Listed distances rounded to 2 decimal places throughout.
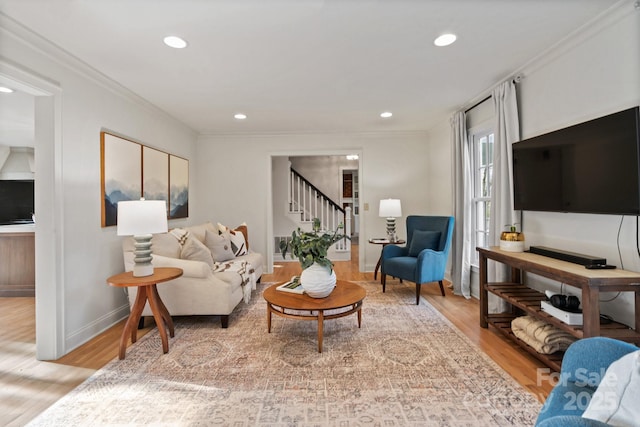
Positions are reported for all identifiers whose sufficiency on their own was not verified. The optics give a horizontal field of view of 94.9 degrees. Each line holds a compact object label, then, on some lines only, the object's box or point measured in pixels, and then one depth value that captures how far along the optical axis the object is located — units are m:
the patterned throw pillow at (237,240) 4.11
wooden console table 1.72
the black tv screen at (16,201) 4.86
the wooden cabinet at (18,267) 3.83
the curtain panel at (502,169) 2.86
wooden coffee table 2.32
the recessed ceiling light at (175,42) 2.15
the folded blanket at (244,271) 3.25
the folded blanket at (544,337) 2.09
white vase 2.46
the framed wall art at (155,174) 3.50
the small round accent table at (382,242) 4.29
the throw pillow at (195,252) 3.04
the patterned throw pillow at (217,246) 3.81
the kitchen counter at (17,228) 3.73
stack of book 2.68
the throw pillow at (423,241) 3.94
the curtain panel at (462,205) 3.83
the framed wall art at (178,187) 4.12
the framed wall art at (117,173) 2.86
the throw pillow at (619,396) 0.80
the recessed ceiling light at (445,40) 2.17
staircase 6.43
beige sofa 2.79
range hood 4.97
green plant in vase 2.47
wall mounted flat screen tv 1.77
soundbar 1.93
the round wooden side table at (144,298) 2.27
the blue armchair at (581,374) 0.94
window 3.65
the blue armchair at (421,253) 3.53
